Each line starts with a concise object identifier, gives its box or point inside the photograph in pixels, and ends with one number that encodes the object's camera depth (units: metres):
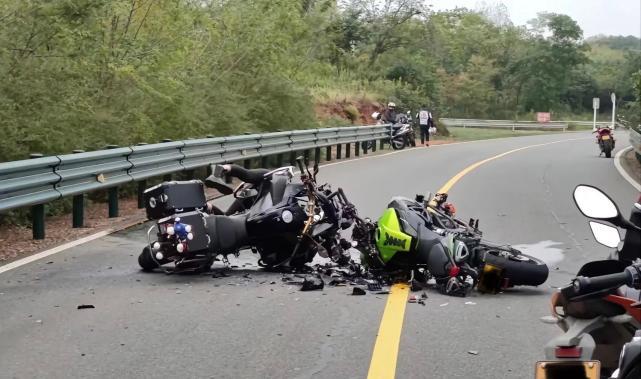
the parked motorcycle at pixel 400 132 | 32.66
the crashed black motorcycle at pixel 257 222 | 8.09
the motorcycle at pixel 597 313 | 3.44
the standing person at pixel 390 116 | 33.05
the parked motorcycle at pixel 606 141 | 29.47
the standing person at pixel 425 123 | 35.38
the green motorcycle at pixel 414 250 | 7.57
